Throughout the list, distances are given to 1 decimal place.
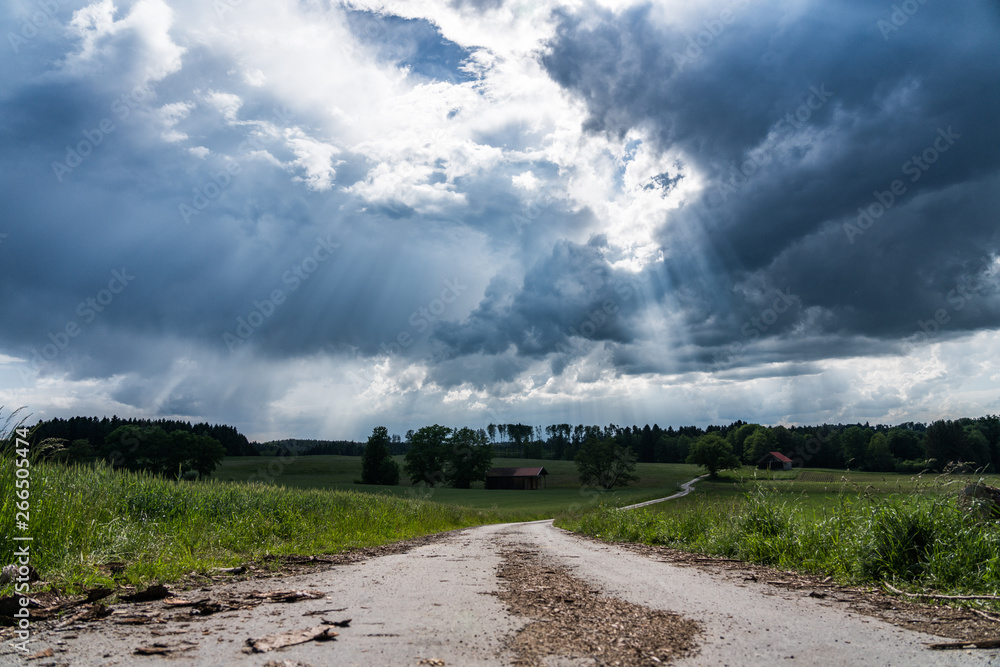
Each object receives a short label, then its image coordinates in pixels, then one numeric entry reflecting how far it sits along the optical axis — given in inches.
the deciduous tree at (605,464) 3494.1
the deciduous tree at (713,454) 3444.9
